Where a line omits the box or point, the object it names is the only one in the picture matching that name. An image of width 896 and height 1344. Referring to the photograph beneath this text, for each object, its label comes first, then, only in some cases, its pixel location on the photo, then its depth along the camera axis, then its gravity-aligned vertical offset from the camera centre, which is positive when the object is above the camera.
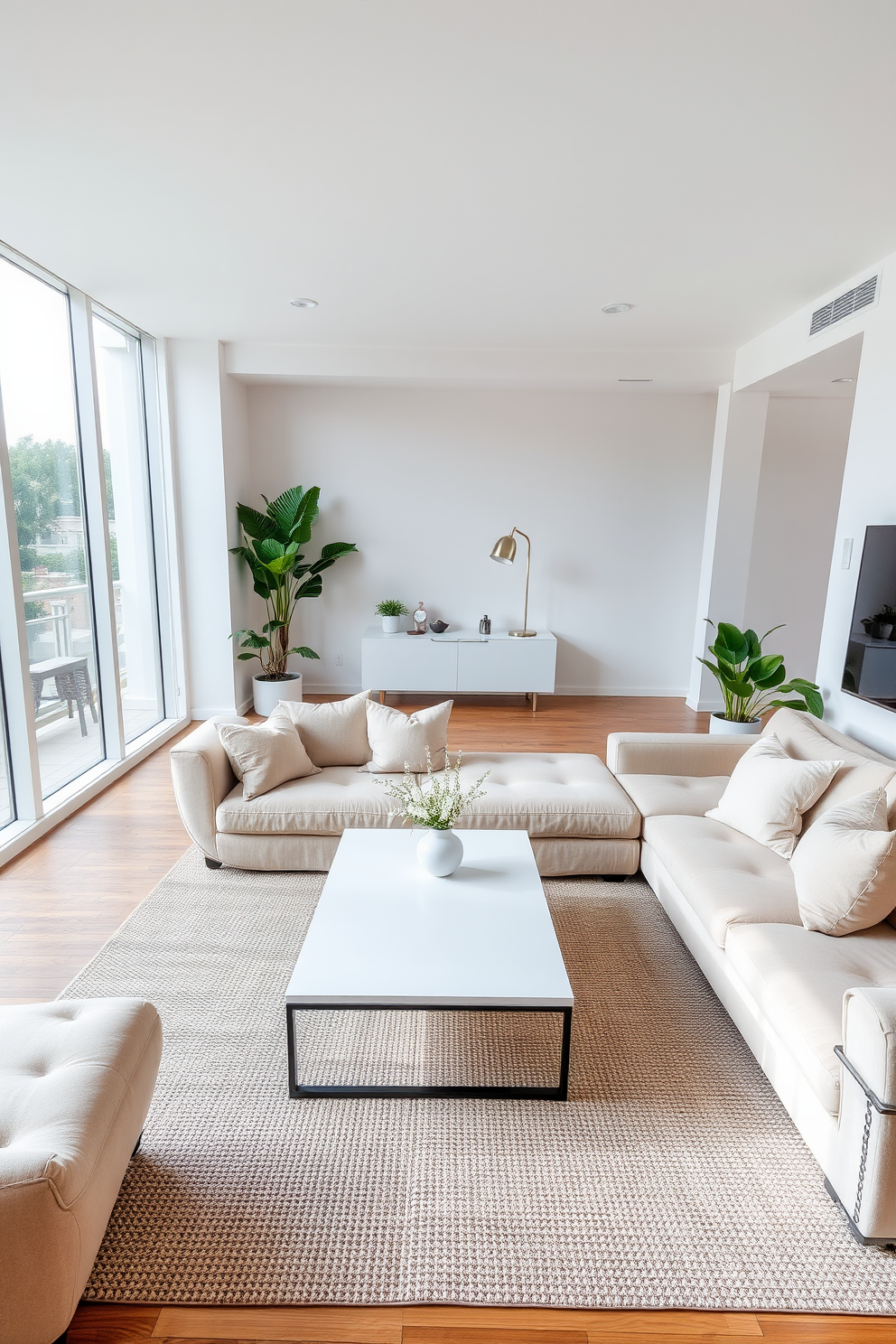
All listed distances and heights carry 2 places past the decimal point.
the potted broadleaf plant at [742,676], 4.18 -0.79
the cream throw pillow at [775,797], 2.54 -0.91
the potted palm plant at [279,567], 5.42 -0.31
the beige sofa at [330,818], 2.96 -1.17
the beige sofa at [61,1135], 1.20 -1.12
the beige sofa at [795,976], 1.48 -1.11
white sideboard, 5.80 -1.05
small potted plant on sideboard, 5.95 -0.70
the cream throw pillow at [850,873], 1.99 -0.92
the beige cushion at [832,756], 2.45 -0.78
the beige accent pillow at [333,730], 3.39 -0.93
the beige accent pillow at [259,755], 3.04 -0.96
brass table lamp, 5.68 -0.14
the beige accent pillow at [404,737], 3.29 -0.93
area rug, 1.48 -1.49
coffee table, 1.84 -1.15
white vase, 2.39 -1.05
